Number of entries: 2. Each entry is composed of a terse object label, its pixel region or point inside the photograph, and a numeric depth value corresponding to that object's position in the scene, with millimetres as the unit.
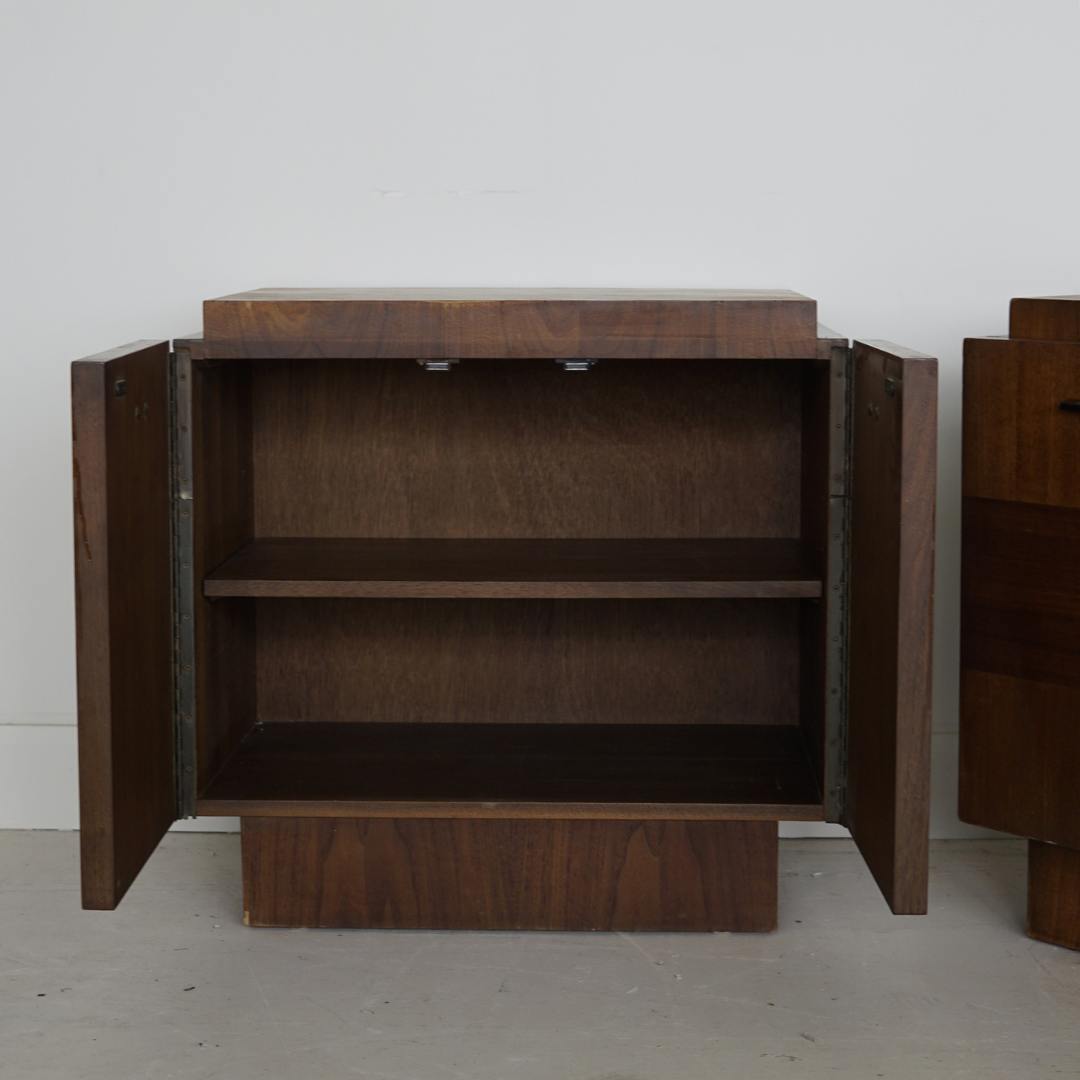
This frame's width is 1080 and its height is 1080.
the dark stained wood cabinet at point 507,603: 1594
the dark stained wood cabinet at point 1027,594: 1795
